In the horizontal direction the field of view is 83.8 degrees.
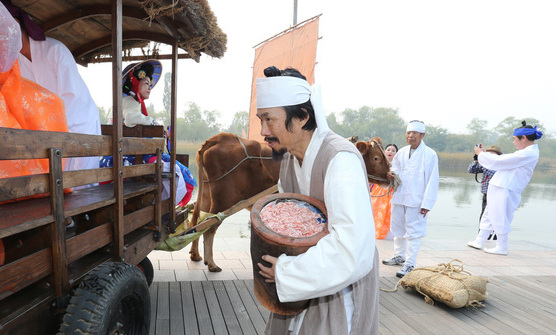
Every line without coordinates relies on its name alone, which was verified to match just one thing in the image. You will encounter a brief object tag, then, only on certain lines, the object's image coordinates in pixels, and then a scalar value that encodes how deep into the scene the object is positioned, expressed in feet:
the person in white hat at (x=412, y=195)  15.14
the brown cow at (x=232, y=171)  15.57
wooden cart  4.25
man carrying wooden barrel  3.76
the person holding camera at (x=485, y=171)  23.06
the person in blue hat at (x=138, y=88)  11.61
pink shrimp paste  4.33
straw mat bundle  11.24
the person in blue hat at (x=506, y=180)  19.40
